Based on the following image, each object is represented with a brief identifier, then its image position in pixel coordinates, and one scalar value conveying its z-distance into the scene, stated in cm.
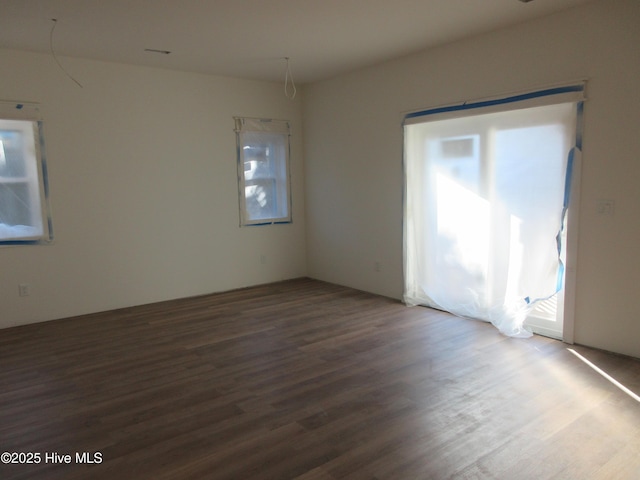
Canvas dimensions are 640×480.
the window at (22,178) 439
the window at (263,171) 587
